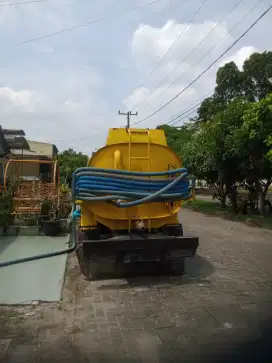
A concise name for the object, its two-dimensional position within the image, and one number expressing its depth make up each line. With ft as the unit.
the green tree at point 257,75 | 89.56
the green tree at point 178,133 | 93.55
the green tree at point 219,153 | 47.57
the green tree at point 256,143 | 37.78
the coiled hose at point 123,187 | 18.75
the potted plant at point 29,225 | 32.14
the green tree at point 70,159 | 119.53
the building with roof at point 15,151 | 44.60
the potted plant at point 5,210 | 30.80
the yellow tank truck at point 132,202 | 18.93
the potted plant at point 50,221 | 31.81
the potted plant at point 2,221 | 30.55
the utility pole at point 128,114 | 120.99
